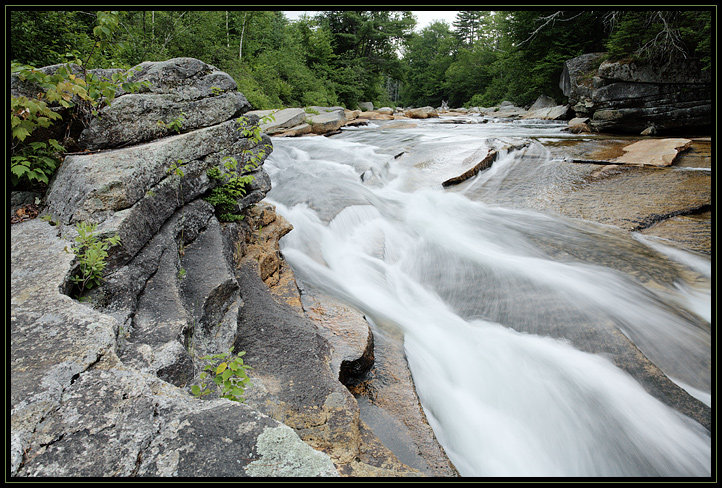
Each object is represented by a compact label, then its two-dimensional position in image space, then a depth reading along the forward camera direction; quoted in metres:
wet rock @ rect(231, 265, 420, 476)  2.00
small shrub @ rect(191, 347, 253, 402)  1.85
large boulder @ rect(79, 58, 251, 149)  3.48
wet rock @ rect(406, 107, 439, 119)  22.25
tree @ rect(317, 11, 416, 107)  28.75
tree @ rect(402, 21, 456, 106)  51.16
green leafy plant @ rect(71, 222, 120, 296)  2.26
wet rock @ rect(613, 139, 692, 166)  6.07
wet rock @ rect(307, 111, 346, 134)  13.50
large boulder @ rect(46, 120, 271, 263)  2.71
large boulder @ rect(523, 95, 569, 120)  16.45
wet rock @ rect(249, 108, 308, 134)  12.42
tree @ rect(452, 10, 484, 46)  53.81
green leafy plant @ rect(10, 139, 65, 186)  2.87
